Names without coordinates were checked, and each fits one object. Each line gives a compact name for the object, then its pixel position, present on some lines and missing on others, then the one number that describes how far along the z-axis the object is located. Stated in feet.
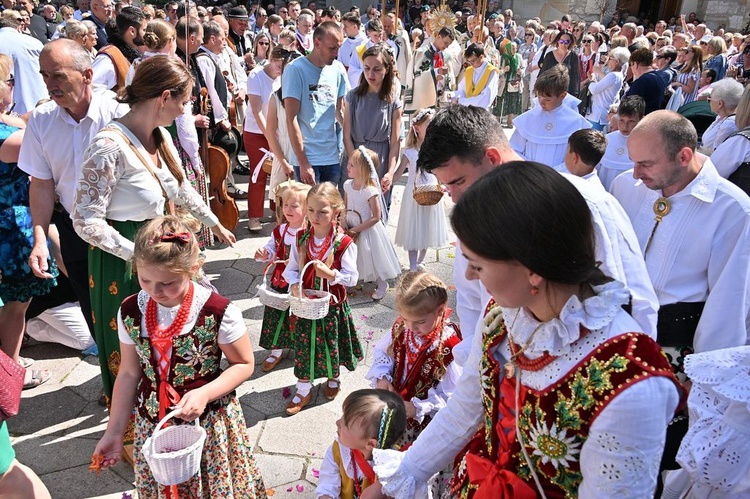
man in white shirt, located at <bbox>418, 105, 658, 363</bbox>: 6.05
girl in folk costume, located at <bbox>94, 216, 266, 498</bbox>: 7.71
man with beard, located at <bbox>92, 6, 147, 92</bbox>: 16.01
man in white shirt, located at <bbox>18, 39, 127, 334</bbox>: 10.18
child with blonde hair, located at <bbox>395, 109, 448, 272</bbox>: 18.35
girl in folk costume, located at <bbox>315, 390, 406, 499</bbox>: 7.90
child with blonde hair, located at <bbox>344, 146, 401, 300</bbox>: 16.38
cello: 19.54
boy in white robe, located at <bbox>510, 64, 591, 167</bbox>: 17.06
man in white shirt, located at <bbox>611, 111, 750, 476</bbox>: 8.48
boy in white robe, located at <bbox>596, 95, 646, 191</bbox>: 14.89
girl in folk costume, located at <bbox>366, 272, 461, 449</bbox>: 9.34
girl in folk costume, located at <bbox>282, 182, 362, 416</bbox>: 12.36
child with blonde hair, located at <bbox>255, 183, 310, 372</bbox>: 13.08
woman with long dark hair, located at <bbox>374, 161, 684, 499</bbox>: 4.18
